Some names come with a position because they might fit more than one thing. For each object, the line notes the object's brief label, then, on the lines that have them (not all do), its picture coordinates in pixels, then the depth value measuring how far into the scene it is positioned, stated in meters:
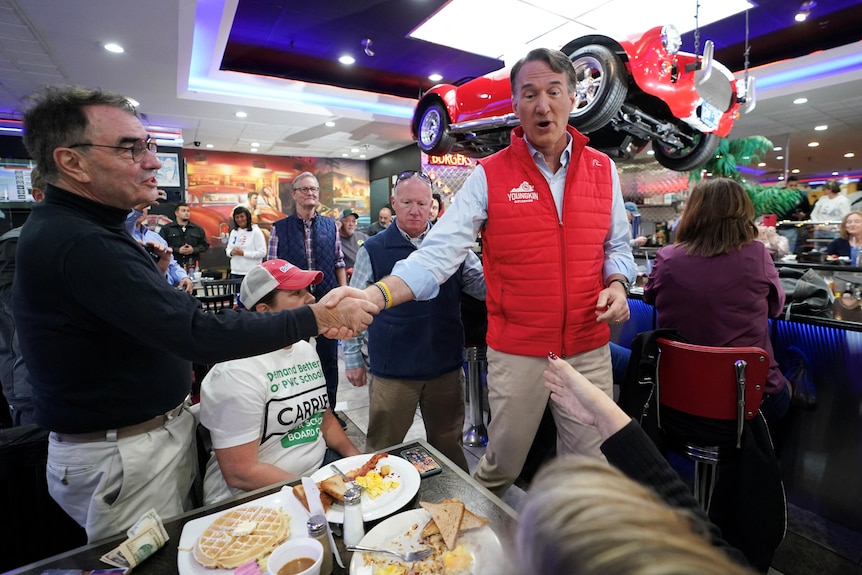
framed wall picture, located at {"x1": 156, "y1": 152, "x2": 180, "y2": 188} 9.03
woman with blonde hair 0.39
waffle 0.93
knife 0.94
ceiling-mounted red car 3.85
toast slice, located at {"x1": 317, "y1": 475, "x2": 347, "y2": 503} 1.11
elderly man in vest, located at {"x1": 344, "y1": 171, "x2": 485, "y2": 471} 2.21
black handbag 2.26
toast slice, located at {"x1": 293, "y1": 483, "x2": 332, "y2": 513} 1.12
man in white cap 1.45
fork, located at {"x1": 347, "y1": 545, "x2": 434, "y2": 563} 0.94
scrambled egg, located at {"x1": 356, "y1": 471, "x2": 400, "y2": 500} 1.17
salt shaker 0.99
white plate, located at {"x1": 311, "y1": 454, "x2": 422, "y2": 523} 1.09
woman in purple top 1.94
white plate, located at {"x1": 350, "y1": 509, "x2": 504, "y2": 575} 0.92
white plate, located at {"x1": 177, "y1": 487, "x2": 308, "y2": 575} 0.94
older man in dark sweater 1.17
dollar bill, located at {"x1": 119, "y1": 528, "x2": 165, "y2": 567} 0.94
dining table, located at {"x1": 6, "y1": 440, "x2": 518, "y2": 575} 0.96
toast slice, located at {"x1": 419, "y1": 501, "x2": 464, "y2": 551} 0.97
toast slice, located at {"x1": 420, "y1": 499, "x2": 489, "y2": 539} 1.01
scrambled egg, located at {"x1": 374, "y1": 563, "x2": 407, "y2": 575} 0.91
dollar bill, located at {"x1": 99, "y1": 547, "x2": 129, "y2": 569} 0.95
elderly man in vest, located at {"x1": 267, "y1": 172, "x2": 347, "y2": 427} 3.67
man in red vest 1.65
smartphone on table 1.27
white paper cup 0.89
